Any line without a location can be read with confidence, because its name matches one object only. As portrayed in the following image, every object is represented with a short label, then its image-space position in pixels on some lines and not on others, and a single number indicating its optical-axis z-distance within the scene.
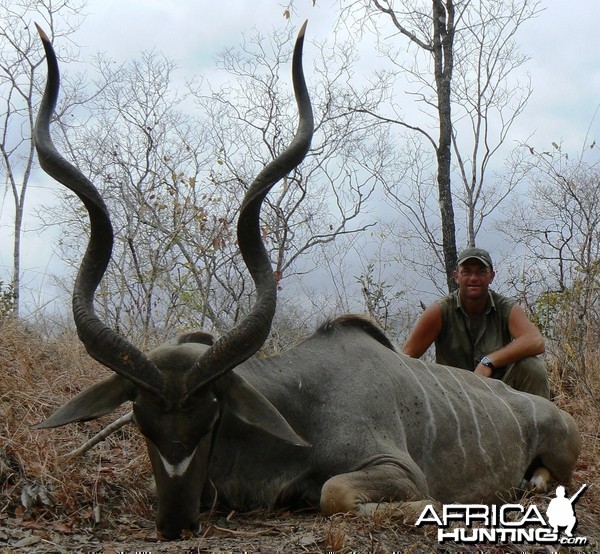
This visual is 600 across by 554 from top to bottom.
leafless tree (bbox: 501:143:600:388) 6.51
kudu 2.92
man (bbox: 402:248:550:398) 5.11
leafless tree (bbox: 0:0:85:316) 14.70
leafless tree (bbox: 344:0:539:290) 8.59
